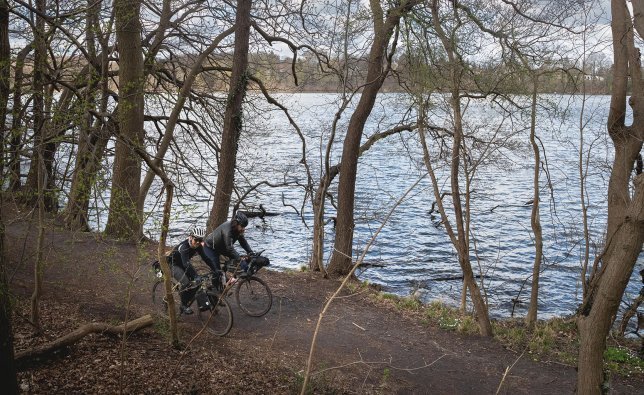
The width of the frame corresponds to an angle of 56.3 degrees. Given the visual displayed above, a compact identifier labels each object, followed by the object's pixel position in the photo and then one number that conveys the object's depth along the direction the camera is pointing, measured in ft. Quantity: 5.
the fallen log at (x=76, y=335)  23.68
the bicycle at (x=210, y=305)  31.47
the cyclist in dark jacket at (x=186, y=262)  31.04
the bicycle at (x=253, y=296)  35.53
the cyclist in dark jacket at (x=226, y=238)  33.45
